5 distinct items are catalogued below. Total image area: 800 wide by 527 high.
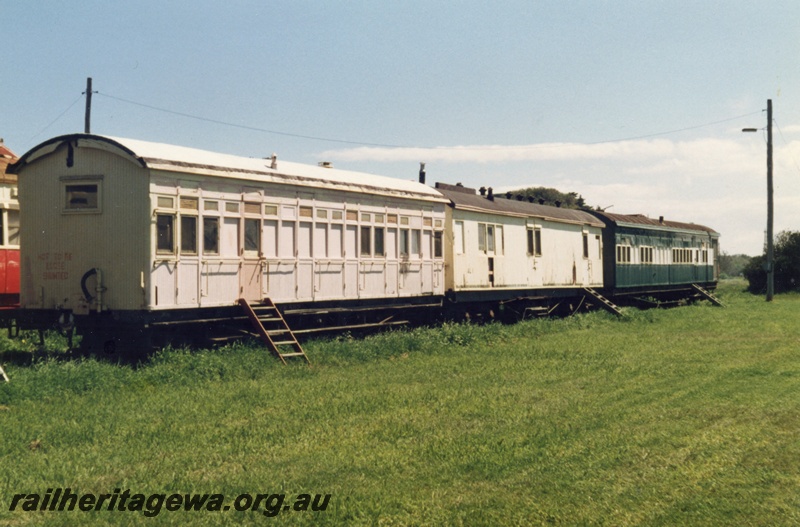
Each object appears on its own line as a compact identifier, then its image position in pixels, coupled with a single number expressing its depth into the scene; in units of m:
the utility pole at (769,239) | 38.53
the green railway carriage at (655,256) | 31.33
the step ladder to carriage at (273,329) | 14.54
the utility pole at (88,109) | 28.86
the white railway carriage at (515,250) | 22.00
